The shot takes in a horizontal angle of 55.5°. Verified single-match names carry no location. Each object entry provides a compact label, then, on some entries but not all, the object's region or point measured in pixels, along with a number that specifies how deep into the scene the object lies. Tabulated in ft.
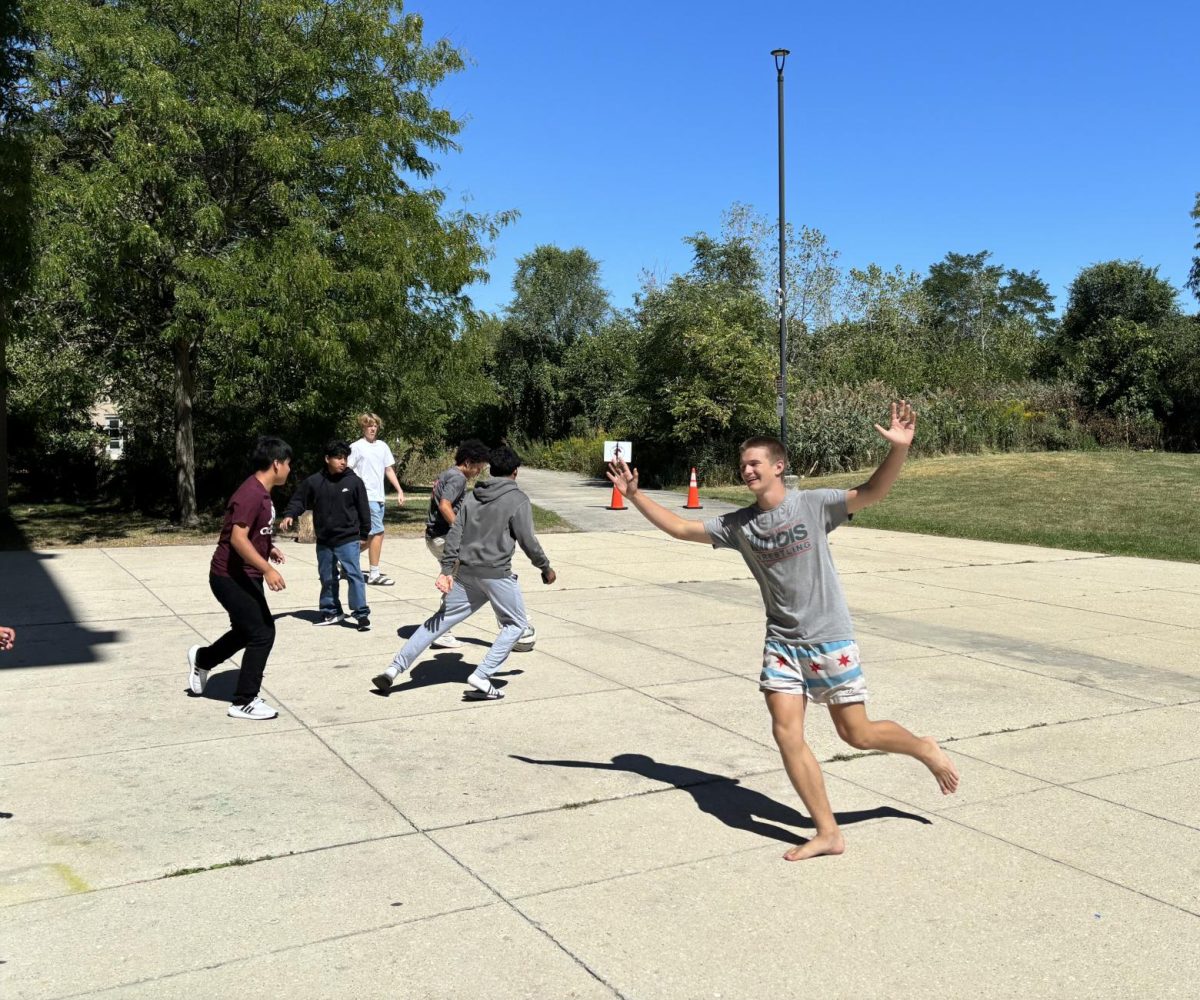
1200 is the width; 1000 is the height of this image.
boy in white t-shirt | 39.09
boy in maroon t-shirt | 20.80
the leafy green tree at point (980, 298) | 266.98
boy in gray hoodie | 23.06
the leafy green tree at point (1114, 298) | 155.63
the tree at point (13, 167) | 46.96
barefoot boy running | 14.28
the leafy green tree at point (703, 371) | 95.66
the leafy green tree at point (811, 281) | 136.56
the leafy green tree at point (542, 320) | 169.99
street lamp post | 77.05
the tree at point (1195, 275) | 138.31
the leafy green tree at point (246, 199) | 50.96
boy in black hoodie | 30.50
